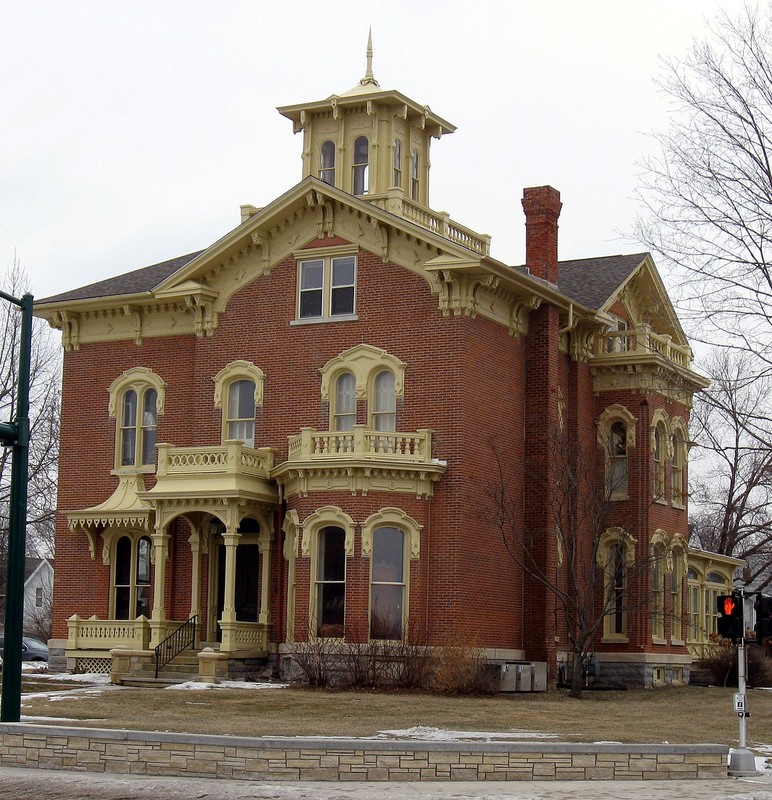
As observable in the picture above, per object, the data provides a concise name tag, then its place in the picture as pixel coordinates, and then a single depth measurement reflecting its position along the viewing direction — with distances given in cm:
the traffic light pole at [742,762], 1783
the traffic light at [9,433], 2008
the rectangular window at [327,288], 3434
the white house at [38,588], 8381
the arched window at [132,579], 3603
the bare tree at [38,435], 4681
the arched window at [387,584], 3167
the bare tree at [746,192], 2342
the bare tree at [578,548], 3341
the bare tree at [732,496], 5644
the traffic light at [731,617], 1869
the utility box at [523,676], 3170
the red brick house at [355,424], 3209
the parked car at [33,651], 5122
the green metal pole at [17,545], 1919
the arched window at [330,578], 3192
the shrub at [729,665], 3866
